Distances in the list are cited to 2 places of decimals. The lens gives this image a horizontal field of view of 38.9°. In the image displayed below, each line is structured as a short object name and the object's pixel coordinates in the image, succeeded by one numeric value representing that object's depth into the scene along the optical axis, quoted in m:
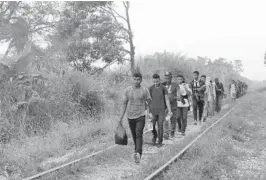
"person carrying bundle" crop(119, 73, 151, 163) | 7.81
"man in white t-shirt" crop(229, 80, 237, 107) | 24.35
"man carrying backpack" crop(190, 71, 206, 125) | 14.41
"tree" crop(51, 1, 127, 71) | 26.62
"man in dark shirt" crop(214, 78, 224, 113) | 18.97
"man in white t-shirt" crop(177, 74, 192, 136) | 12.09
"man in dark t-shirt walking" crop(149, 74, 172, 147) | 9.40
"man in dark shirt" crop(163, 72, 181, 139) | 11.22
